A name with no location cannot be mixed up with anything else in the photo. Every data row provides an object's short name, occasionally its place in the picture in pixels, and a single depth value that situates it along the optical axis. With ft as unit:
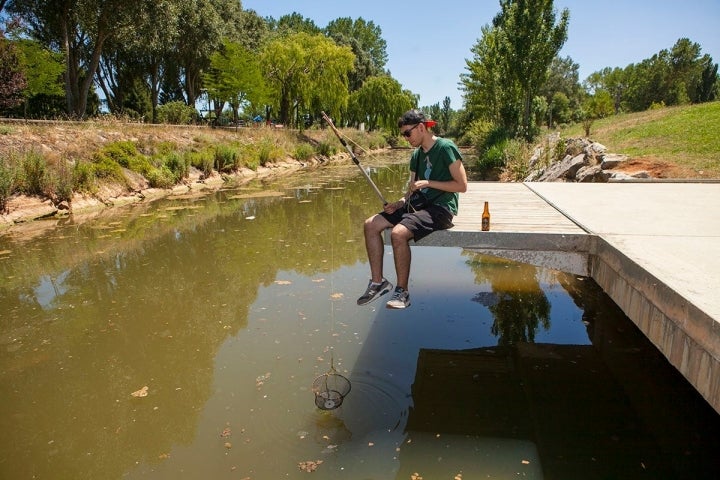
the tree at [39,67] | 75.60
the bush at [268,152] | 87.33
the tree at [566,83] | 252.89
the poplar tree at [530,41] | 73.92
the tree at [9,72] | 56.34
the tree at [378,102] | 185.47
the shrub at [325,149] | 119.65
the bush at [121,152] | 53.72
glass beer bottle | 14.65
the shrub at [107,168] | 49.89
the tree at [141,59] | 82.84
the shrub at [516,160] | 56.59
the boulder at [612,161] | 36.52
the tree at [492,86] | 84.28
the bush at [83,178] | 45.19
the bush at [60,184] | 41.98
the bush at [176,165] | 60.08
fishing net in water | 12.82
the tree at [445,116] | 407.52
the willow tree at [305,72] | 121.49
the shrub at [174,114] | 100.47
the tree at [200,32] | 104.58
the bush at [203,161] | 66.80
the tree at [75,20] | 73.92
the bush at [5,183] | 36.83
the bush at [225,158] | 72.23
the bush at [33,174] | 40.19
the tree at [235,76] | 108.27
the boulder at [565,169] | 41.83
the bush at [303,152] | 105.19
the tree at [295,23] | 223.30
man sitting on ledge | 13.84
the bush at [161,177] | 56.03
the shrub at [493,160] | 67.21
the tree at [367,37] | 216.74
